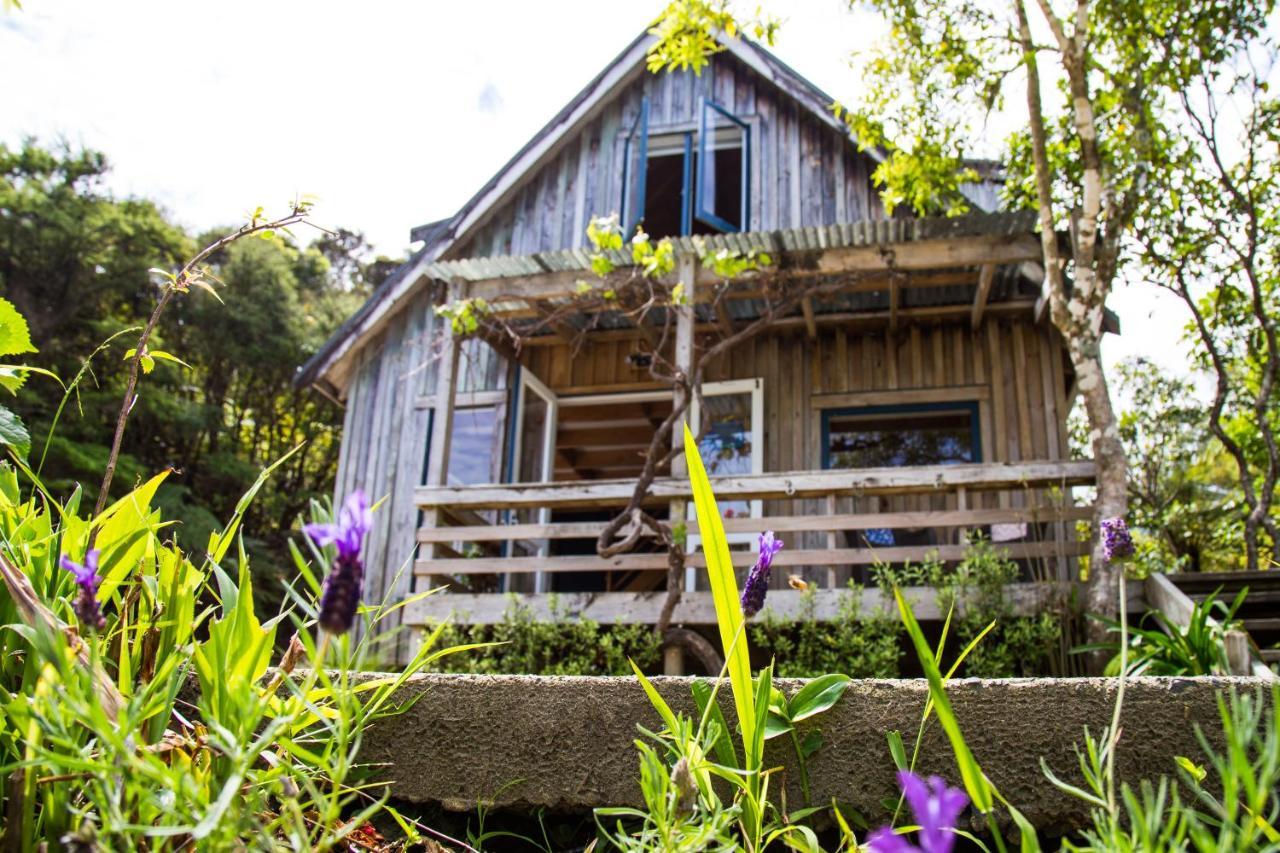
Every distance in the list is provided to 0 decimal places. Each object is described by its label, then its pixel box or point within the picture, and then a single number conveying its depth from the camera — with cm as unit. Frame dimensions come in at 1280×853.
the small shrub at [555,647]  545
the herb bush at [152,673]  78
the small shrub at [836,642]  488
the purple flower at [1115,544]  222
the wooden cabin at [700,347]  664
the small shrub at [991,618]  474
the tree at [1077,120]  518
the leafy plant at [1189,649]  345
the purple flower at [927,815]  56
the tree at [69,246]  1216
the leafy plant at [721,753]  102
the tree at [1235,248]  764
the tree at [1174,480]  963
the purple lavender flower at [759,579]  116
